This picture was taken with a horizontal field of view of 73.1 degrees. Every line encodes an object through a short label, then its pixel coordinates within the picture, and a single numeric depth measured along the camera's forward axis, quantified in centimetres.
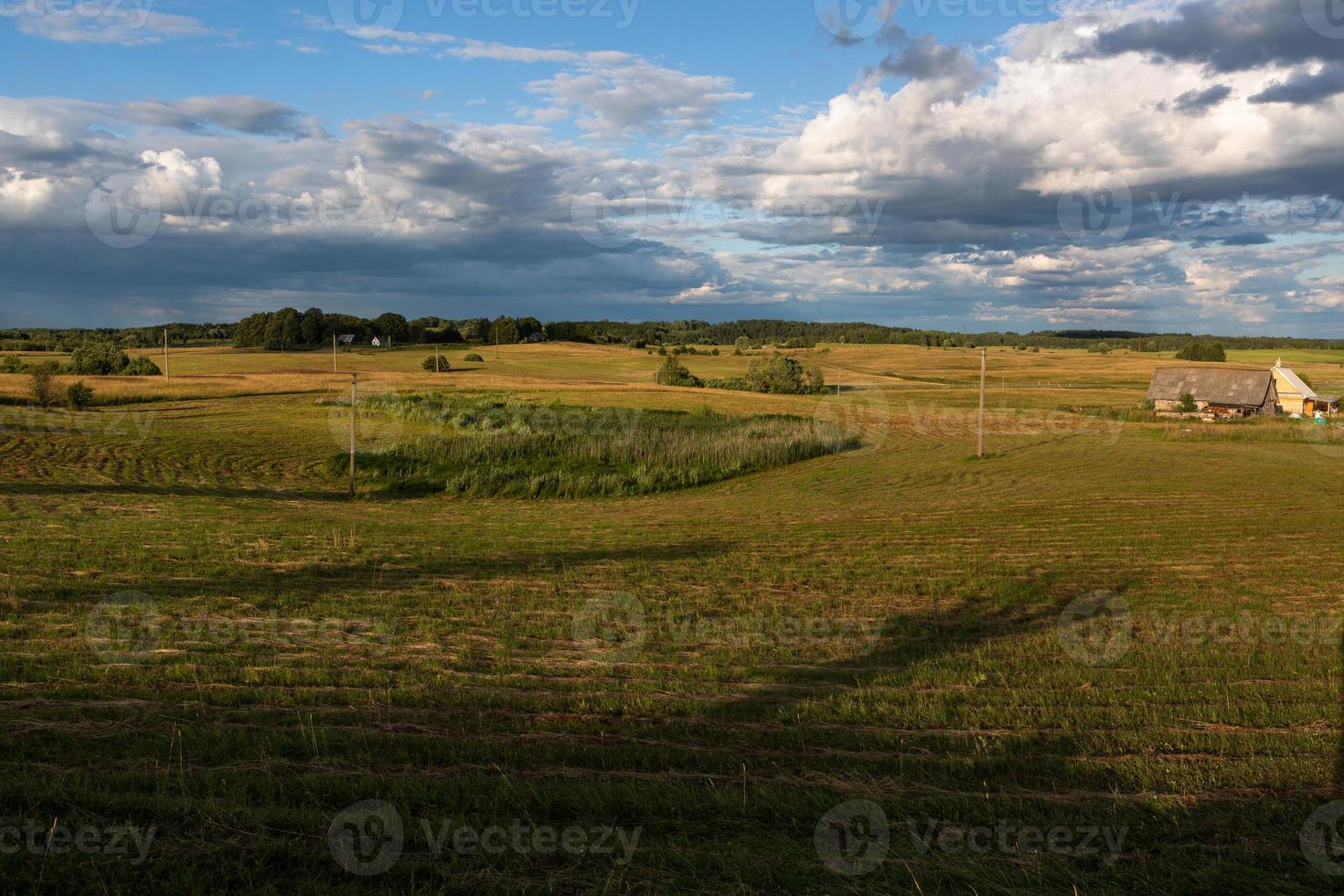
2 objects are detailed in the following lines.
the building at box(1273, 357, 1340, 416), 7288
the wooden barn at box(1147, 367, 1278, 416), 7056
